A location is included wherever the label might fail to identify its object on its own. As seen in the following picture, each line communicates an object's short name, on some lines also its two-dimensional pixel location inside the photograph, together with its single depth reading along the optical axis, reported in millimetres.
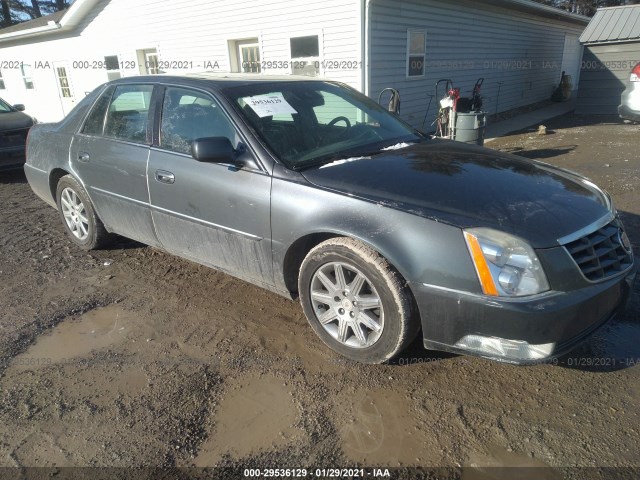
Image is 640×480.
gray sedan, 2266
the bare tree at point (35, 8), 36438
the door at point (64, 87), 15453
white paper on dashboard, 3197
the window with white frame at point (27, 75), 16984
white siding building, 9234
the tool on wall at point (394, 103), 5035
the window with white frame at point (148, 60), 12984
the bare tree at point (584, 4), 33969
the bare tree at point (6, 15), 33356
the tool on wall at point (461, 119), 8031
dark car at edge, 8234
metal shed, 12844
